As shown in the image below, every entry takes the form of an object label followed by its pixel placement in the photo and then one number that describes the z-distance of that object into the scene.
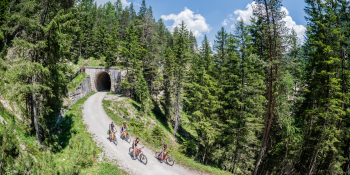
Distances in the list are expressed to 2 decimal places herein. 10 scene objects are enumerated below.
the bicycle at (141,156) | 12.08
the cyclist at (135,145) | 12.36
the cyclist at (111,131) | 14.57
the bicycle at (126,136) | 15.31
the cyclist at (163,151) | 12.35
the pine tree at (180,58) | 23.11
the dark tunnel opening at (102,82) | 35.46
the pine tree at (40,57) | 9.57
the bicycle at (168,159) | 12.28
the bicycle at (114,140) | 14.48
